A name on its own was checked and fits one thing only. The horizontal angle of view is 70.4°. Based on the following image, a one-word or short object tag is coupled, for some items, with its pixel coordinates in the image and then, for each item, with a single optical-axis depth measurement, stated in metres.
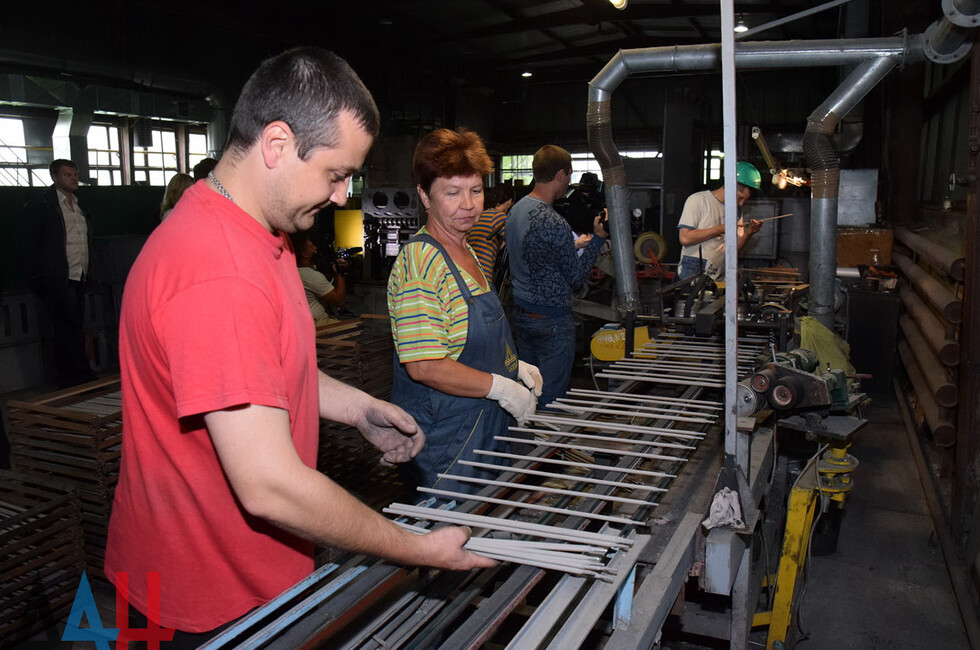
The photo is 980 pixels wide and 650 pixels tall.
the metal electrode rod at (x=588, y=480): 1.63
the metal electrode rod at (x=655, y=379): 2.53
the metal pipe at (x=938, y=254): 3.96
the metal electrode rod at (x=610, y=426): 1.96
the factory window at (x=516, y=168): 16.65
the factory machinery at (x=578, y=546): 1.25
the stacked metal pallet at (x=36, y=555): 2.97
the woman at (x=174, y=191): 4.21
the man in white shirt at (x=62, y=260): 5.96
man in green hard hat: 5.04
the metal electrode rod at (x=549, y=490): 1.59
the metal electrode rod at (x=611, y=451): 1.78
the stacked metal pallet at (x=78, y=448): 3.26
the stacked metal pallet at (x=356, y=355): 4.51
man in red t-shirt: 1.07
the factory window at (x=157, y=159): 10.15
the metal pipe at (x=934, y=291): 4.09
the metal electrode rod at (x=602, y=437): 1.88
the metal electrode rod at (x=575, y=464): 1.68
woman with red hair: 2.23
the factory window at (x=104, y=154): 9.59
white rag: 1.68
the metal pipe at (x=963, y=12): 3.07
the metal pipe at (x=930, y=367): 4.01
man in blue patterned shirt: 3.88
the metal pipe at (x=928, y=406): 4.14
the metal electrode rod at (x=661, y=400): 2.30
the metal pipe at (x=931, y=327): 3.98
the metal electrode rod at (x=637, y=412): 2.16
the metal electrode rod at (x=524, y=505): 1.51
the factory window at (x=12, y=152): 8.38
